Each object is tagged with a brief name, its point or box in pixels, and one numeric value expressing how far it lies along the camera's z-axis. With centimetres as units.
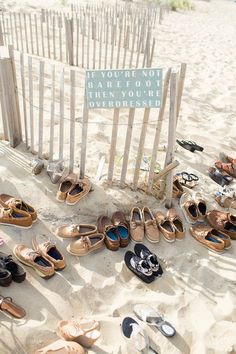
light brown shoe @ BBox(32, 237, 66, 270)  312
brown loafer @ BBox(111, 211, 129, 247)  350
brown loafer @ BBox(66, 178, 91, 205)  372
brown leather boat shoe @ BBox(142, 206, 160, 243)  361
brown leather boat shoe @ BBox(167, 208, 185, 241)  367
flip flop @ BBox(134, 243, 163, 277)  326
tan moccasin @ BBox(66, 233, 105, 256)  331
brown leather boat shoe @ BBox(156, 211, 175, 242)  362
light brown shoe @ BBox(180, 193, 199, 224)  385
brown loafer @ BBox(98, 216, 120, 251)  343
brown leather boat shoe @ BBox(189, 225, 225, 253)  358
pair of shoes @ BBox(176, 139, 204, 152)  507
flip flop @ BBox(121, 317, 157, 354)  264
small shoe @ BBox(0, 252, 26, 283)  292
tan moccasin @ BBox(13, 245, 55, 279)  302
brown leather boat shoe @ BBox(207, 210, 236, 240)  379
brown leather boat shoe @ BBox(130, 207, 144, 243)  359
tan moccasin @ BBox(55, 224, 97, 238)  344
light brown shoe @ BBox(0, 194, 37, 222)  346
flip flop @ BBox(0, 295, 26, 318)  265
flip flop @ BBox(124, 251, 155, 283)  319
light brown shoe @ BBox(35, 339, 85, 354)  246
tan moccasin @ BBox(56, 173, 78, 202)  375
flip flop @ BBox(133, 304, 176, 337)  277
